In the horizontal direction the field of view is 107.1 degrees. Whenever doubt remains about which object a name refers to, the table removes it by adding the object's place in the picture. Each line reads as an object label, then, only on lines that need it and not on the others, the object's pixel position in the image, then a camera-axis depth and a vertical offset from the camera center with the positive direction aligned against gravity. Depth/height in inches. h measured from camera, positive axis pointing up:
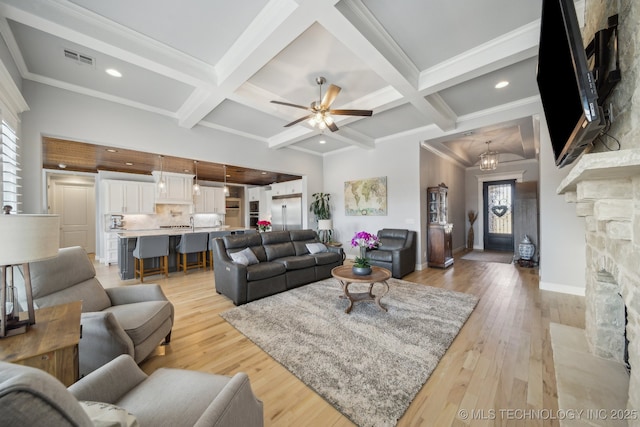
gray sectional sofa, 133.0 -31.2
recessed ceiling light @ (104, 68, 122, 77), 115.2 +71.1
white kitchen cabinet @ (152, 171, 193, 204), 254.4 +29.4
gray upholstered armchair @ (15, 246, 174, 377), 64.3 -30.8
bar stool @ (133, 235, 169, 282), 173.3 -27.0
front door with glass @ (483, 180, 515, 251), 289.3 -3.9
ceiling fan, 116.9 +53.5
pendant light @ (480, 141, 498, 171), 220.3 +48.0
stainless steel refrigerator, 278.8 +1.3
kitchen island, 183.0 -29.8
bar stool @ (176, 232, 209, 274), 194.5 -27.2
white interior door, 280.1 +7.4
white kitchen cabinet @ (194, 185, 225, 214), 313.6 +19.2
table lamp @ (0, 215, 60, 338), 47.2 -6.8
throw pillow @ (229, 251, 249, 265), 139.1 -26.0
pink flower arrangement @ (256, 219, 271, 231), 265.4 -12.2
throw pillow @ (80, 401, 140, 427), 27.0 -24.6
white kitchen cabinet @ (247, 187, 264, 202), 378.6 +34.1
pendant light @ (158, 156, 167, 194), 203.8 +28.6
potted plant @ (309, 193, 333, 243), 265.3 +3.0
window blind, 89.3 +20.3
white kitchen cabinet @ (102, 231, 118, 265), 248.8 -33.0
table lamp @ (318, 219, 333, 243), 250.8 -16.5
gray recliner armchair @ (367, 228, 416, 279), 178.2 -30.7
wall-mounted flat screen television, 44.4 +29.6
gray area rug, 67.0 -50.0
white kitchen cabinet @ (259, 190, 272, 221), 354.5 +11.1
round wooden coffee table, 115.7 -32.3
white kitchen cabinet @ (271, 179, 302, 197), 286.0 +33.8
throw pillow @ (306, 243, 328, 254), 181.8 -26.5
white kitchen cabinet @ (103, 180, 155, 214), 249.4 +20.2
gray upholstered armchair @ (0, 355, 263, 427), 17.4 -30.0
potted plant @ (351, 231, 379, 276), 122.6 -19.1
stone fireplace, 41.9 -7.9
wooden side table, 44.3 -25.4
